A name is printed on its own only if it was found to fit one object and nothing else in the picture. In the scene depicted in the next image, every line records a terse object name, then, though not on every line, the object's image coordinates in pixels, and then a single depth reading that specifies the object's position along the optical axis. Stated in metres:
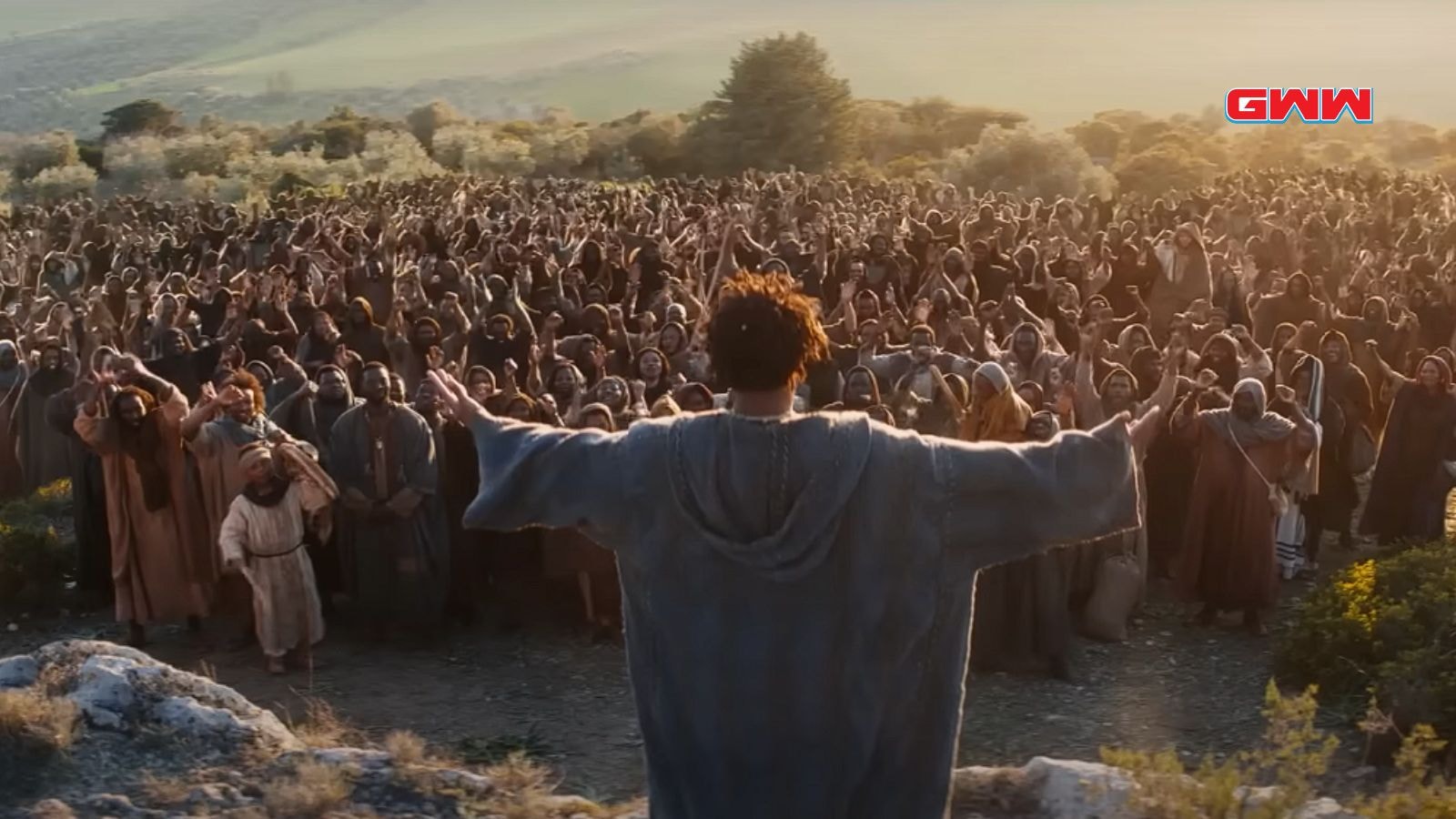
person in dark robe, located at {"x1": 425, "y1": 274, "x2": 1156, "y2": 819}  3.20
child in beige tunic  8.26
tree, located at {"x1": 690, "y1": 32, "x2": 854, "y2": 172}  50.44
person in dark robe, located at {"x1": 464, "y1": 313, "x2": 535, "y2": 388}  11.50
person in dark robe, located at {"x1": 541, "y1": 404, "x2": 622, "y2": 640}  9.11
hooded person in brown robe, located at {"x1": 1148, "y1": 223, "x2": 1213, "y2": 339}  14.04
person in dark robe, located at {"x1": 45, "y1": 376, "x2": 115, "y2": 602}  9.70
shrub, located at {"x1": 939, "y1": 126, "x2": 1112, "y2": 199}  39.38
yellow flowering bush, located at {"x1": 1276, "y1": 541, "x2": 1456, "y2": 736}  6.89
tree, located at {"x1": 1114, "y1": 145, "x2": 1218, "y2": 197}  41.31
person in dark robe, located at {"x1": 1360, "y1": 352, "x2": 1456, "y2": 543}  9.80
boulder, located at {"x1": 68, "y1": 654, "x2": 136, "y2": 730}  6.34
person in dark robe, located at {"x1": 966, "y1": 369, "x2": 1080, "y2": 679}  8.45
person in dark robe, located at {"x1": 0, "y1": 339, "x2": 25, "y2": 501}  12.30
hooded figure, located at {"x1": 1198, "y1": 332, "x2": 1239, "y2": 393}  10.17
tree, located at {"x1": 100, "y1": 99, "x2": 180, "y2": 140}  56.25
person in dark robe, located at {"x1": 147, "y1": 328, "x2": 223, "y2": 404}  11.45
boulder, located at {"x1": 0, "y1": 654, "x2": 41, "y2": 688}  6.71
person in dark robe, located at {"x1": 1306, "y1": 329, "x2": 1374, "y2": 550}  10.42
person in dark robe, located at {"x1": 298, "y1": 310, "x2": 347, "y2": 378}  11.36
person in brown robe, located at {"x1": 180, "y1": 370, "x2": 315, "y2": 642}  8.52
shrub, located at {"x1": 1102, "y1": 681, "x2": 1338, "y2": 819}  4.73
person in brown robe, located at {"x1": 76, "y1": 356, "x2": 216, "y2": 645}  8.70
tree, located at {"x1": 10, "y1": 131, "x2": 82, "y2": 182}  46.55
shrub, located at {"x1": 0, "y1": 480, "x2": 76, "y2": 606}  9.95
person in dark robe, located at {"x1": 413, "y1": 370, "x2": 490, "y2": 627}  9.20
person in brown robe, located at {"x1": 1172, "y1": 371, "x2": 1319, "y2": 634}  8.83
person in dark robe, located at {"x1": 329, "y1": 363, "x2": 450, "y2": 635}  8.72
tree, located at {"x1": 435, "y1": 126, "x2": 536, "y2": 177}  48.38
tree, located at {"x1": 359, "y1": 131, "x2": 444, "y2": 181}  44.03
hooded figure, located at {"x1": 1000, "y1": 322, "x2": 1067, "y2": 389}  10.15
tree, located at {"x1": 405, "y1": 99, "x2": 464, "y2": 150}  62.97
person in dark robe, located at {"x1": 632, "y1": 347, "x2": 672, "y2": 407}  10.16
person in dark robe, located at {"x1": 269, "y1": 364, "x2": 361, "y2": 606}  9.25
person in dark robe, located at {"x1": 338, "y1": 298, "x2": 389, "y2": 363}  11.74
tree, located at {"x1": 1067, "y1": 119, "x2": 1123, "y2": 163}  59.22
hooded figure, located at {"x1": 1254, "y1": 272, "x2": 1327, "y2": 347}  13.00
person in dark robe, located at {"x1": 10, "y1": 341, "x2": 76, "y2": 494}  11.85
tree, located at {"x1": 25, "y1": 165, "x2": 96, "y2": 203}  41.59
